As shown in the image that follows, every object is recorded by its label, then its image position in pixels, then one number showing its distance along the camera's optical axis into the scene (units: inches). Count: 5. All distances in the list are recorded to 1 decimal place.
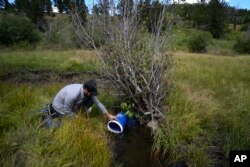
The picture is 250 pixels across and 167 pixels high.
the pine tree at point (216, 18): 721.4
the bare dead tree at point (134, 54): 136.0
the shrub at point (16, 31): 463.3
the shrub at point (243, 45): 504.7
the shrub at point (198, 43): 504.3
